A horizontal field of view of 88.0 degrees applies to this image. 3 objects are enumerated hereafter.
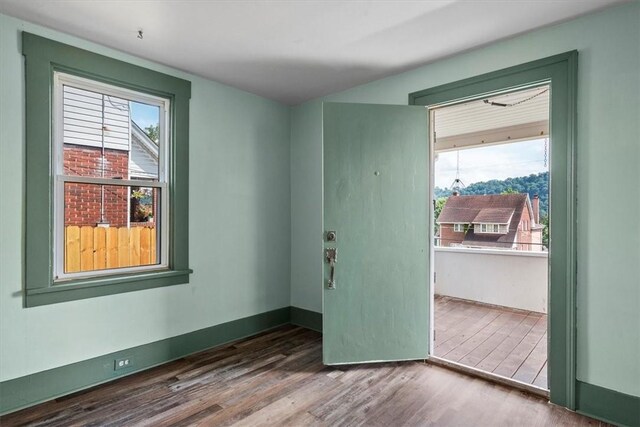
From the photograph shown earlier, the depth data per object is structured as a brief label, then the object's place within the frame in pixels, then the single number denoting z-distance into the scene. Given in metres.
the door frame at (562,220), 2.18
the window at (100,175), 2.24
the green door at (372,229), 2.81
